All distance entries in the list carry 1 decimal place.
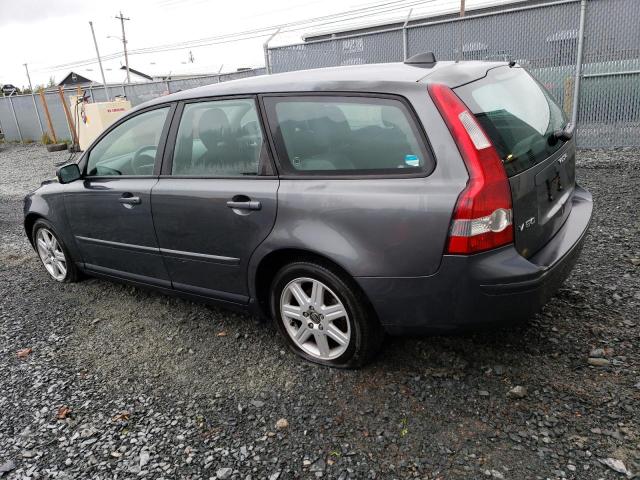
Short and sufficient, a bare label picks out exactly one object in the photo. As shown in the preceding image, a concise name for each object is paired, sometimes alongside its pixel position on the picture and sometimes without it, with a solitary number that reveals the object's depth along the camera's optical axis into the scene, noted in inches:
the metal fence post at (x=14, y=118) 888.3
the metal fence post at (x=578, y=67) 297.0
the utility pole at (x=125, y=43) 1989.4
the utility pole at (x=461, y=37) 339.0
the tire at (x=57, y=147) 702.5
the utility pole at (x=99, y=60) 716.0
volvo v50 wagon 94.1
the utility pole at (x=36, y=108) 825.2
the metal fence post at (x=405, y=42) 356.8
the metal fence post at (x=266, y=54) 406.3
